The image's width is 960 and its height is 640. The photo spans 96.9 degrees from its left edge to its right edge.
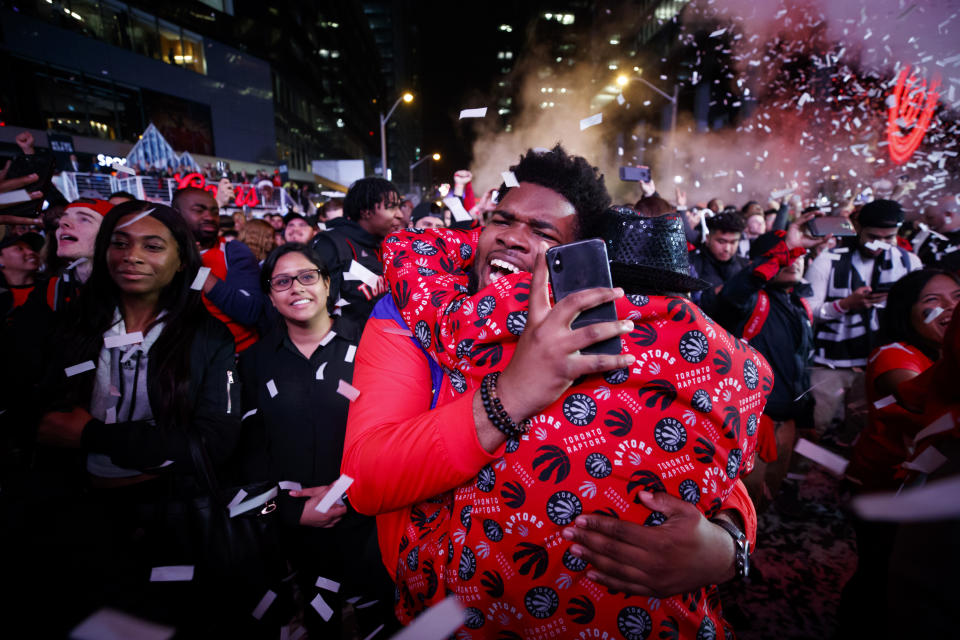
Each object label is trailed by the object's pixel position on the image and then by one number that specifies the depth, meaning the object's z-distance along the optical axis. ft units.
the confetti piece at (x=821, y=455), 6.07
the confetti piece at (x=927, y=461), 4.35
